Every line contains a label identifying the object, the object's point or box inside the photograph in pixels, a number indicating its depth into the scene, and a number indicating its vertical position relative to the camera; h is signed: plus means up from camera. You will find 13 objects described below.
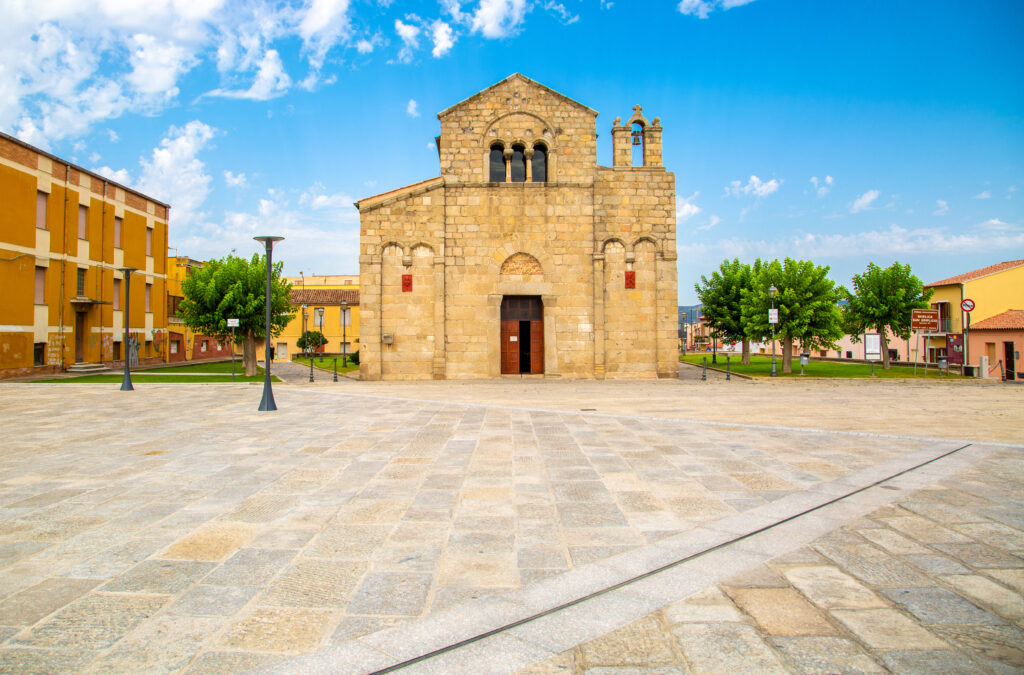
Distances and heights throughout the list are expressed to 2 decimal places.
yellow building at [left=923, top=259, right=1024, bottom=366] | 38.41 +3.79
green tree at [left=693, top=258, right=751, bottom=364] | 39.41 +3.47
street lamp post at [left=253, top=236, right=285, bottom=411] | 13.80 -0.81
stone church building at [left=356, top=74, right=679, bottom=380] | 24.86 +4.37
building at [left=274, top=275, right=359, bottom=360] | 61.81 +4.53
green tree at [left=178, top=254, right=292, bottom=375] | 29.25 +2.68
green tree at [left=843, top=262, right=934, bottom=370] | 32.03 +2.75
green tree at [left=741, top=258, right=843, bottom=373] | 29.98 +2.22
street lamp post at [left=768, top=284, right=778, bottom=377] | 25.71 +1.46
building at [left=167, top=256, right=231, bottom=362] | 41.25 +1.18
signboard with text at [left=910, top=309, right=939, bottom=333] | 27.70 +1.34
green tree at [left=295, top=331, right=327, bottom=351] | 60.34 +1.00
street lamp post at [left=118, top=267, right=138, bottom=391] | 19.67 -1.10
